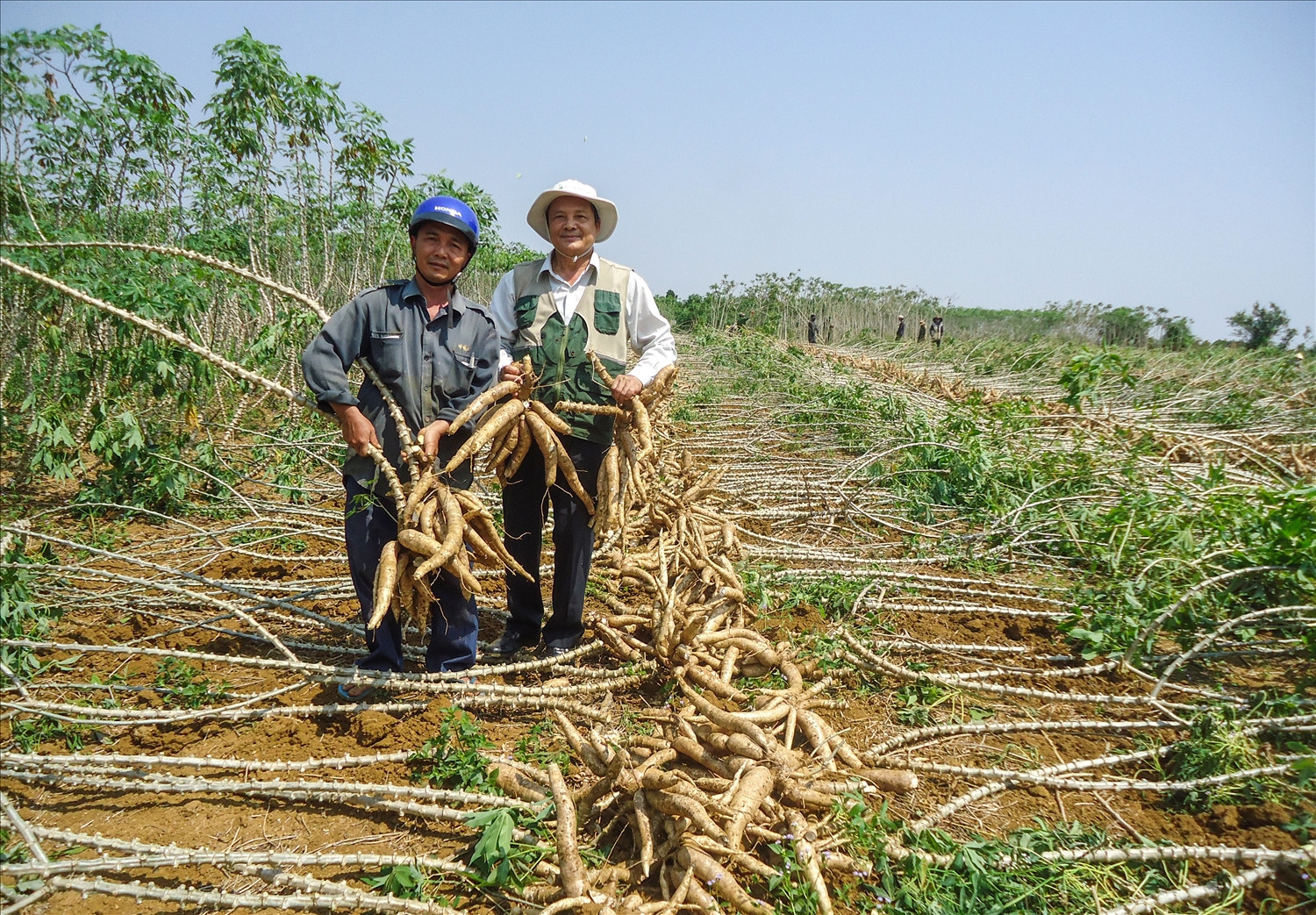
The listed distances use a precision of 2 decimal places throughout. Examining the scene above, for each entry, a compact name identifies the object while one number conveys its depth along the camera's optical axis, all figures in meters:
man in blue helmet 2.24
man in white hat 2.56
